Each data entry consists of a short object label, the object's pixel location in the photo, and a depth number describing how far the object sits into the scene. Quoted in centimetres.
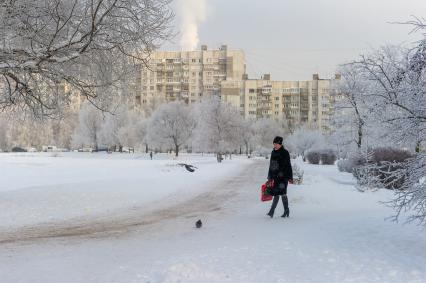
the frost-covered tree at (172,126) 7275
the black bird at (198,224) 985
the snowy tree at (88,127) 9131
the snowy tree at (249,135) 6754
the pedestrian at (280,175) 1095
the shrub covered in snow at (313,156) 5034
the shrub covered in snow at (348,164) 2628
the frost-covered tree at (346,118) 3074
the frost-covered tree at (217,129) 5894
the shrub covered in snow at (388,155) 2025
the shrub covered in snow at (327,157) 4953
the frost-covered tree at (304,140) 7939
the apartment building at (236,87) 12388
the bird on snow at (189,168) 3151
